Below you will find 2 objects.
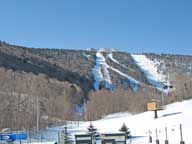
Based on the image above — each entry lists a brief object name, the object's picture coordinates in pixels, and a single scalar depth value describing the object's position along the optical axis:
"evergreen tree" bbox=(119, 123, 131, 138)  52.72
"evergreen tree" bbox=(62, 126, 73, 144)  34.52
